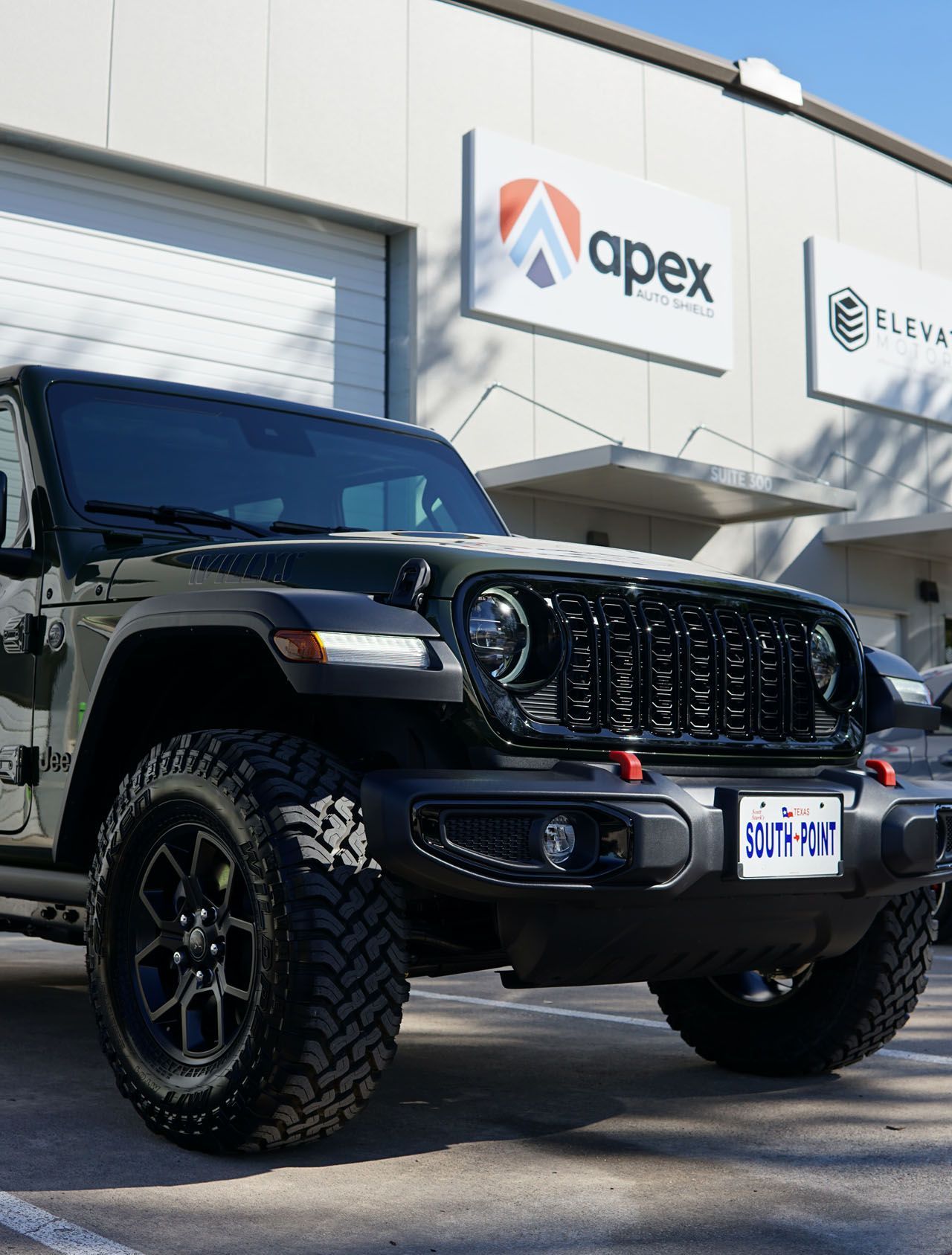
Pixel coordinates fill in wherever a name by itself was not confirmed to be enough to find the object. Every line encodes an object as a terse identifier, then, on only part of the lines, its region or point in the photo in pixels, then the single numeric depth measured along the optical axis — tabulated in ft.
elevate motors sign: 61.08
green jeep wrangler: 10.71
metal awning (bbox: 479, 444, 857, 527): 46.78
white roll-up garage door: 41.86
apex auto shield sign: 49.70
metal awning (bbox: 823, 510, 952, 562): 58.34
